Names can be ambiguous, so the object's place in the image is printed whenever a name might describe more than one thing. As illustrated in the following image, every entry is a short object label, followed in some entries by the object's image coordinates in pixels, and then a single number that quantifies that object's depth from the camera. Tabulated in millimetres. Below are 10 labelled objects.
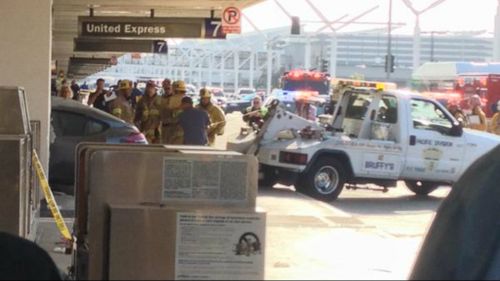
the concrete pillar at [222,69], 116862
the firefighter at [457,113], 24500
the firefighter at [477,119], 25625
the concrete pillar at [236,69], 111125
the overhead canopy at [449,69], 41500
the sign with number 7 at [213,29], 18828
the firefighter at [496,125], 24406
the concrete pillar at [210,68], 117750
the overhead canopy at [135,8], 18734
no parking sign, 18828
